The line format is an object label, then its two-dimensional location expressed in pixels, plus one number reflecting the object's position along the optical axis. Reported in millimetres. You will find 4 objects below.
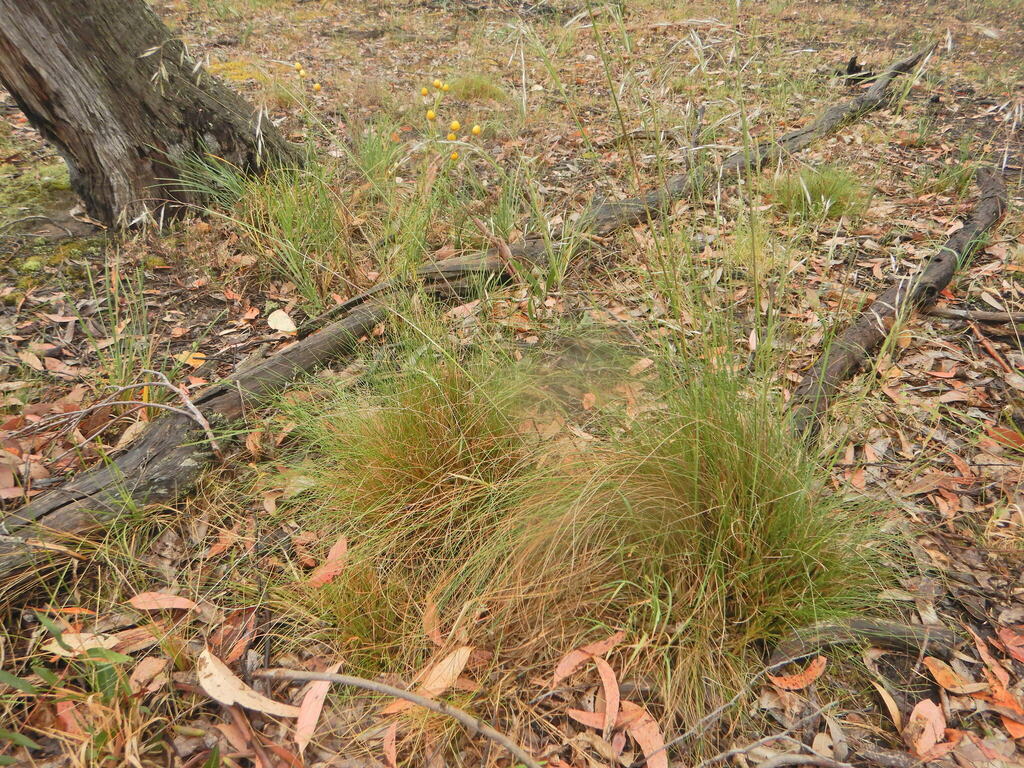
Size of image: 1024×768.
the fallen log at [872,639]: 1566
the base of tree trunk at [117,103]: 2877
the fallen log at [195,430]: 1846
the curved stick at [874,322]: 2199
